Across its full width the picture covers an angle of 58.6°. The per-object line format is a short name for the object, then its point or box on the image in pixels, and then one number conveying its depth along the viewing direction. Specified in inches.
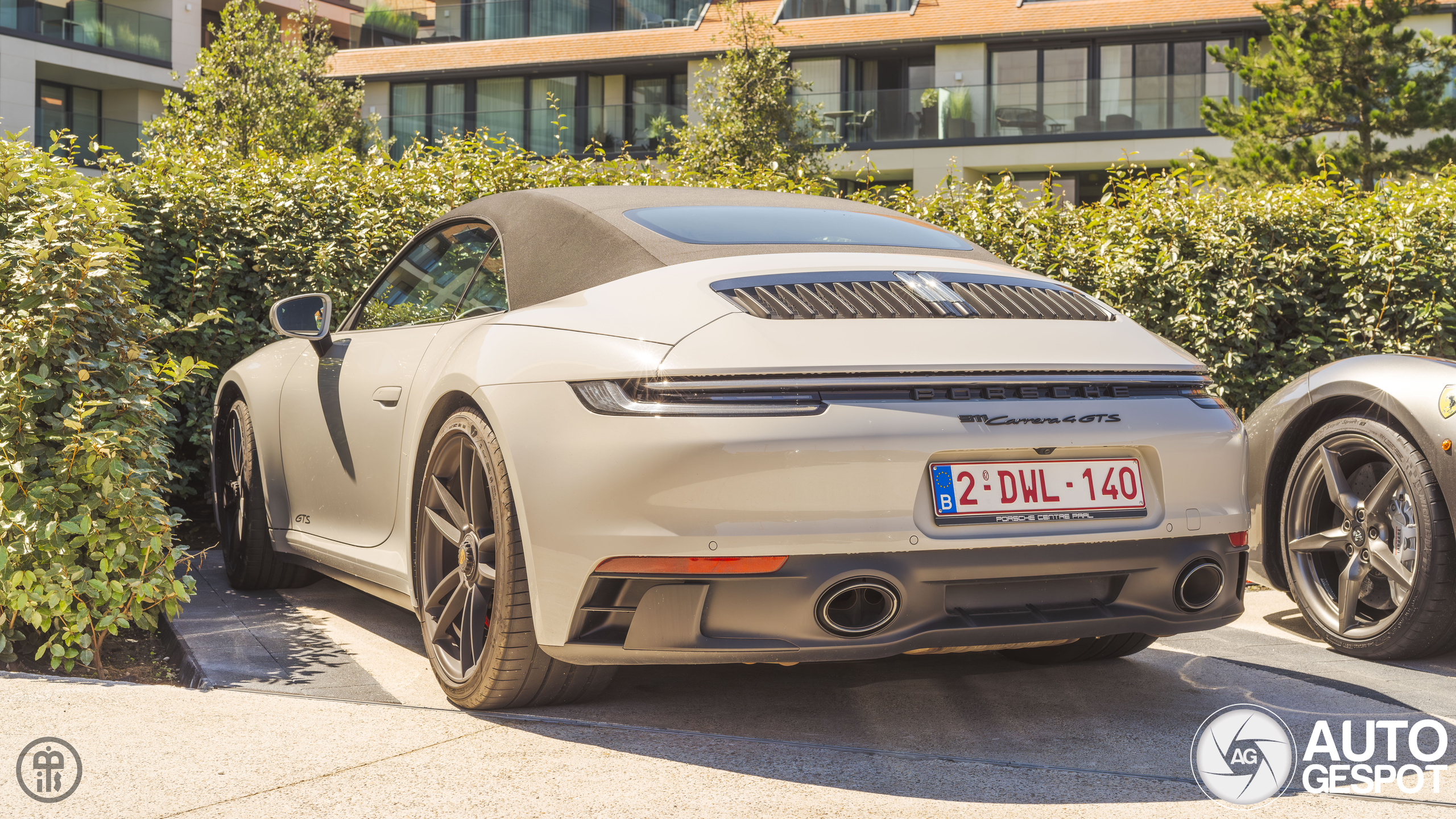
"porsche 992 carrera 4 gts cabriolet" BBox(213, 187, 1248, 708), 107.4
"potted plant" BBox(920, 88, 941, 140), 1254.9
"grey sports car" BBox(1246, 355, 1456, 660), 156.2
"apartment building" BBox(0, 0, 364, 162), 1358.3
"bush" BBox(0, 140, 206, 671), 145.0
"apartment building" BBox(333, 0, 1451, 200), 1211.9
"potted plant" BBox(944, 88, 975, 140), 1249.4
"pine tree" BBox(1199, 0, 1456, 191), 830.5
